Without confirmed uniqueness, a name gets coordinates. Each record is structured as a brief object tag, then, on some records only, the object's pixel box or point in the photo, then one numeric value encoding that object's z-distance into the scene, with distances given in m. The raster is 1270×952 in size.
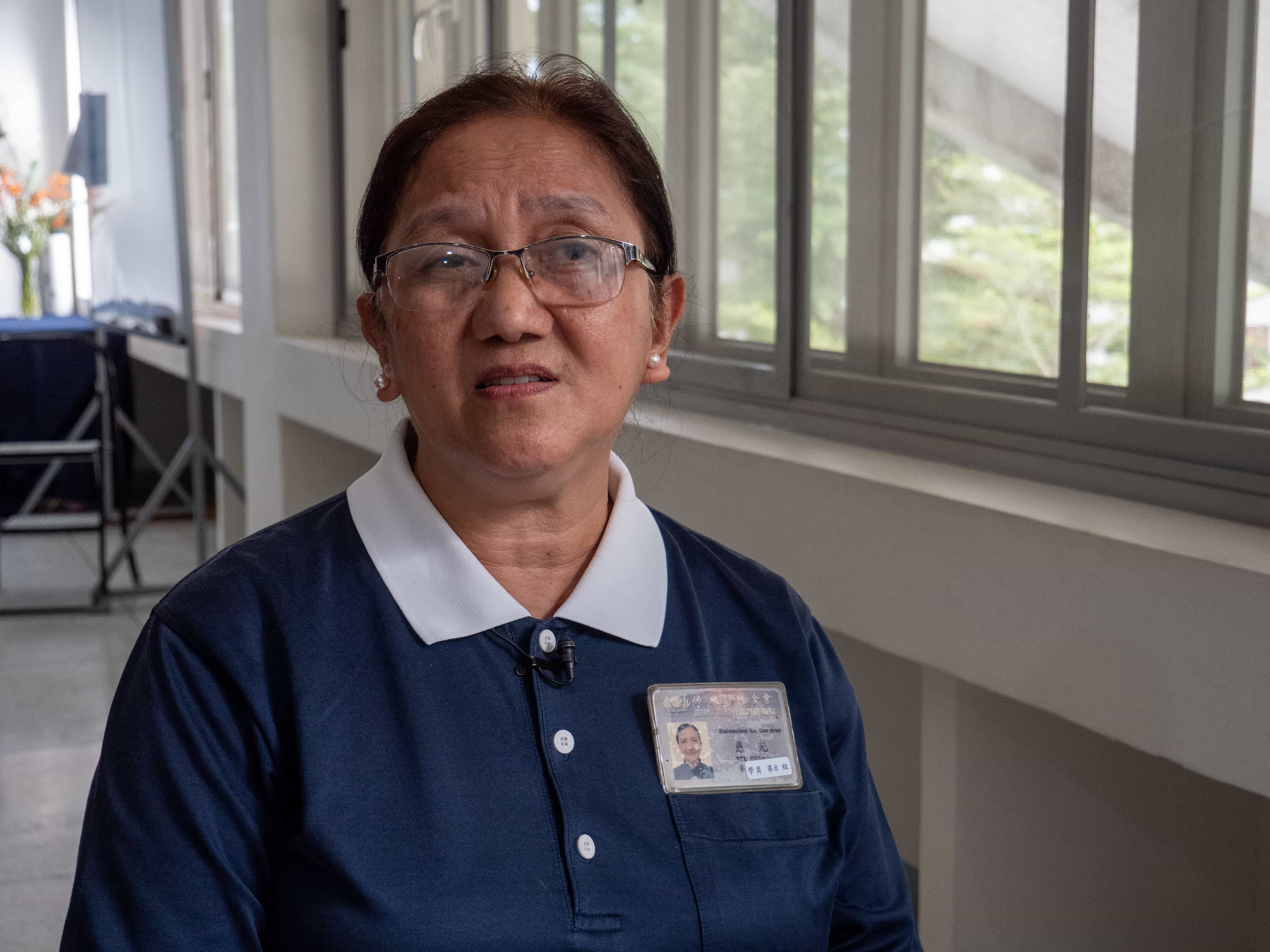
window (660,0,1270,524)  1.55
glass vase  7.05
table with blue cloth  7.39
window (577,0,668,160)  2.83
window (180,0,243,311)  6.83
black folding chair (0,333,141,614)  5.22
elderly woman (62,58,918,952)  0.99
